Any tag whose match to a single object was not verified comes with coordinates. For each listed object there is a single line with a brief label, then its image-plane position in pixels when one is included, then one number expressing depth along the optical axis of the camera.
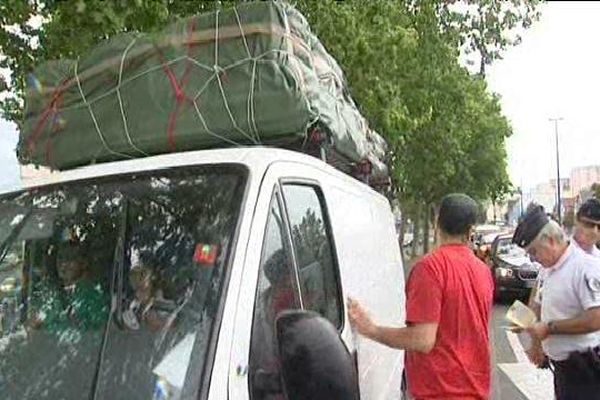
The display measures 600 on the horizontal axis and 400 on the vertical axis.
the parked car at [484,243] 21.31
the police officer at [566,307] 4.34
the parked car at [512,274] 18.33
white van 2.15
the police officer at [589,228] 4.97
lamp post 58.59
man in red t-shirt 3.71
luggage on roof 3.24
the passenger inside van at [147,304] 2.35
